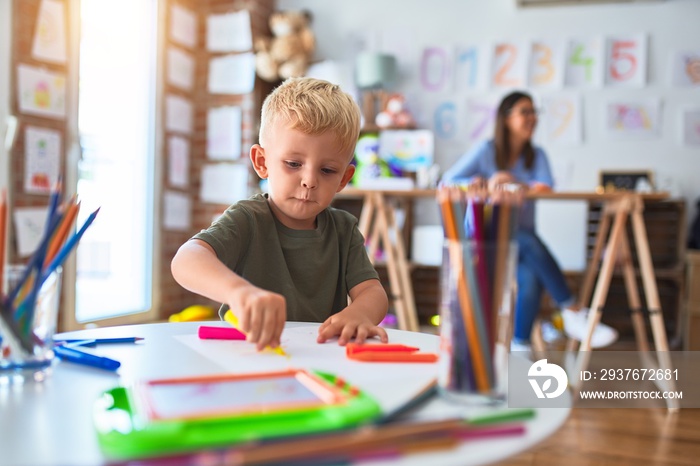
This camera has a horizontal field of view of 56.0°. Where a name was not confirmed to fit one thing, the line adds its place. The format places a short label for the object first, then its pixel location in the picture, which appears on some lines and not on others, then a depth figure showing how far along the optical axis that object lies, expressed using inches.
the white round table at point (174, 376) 15.6
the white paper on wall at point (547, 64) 155.3
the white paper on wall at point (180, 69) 144.0
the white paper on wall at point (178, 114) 143.5
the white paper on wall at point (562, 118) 154.4
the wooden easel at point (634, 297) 87.9
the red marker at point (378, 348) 26.6
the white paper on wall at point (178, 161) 145.0
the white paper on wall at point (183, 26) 144.5
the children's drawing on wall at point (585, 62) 153.3
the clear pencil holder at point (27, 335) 21.9
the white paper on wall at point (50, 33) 106.3
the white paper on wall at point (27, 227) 102.7
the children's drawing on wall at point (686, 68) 148.9
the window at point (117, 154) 123.3
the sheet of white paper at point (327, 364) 21.1
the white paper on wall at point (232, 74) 152.7
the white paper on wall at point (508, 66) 157.2
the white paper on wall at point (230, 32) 152.4
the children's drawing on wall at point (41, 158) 105.0
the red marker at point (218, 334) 29.5
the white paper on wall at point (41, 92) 103.5
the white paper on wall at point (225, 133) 152.7
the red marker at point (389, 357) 25.5
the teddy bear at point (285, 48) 152.5
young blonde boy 39.8
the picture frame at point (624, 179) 148.9
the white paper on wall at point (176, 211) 143.9
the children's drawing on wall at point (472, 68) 159.0
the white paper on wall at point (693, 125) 148.6
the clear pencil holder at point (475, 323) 19.8
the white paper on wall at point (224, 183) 152.4
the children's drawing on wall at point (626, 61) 150.9
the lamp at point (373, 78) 153.9
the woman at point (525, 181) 105.0
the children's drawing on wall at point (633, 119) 150.1
